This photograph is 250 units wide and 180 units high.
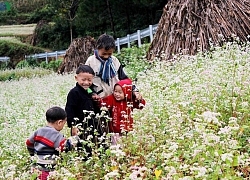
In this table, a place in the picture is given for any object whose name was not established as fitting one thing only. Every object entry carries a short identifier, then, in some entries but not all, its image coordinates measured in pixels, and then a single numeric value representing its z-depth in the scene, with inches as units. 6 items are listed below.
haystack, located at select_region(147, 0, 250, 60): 414.6
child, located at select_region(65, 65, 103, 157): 183.5
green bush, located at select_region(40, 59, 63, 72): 1023.9
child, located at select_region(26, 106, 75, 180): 167.2
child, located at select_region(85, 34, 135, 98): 193.0
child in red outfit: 188.9
